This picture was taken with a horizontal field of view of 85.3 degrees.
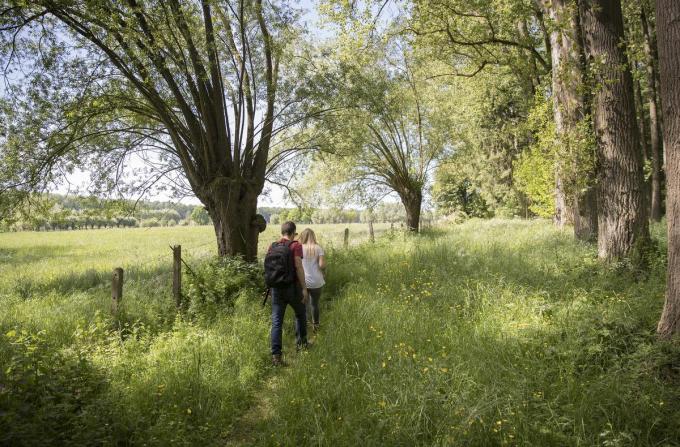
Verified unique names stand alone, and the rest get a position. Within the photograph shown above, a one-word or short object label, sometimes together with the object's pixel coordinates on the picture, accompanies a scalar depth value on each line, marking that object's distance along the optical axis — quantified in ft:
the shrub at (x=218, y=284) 26.14
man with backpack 18.85
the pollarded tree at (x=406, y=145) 60.80
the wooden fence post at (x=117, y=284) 25.86
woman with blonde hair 23.08
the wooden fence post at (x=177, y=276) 26.73
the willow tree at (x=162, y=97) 26.78
